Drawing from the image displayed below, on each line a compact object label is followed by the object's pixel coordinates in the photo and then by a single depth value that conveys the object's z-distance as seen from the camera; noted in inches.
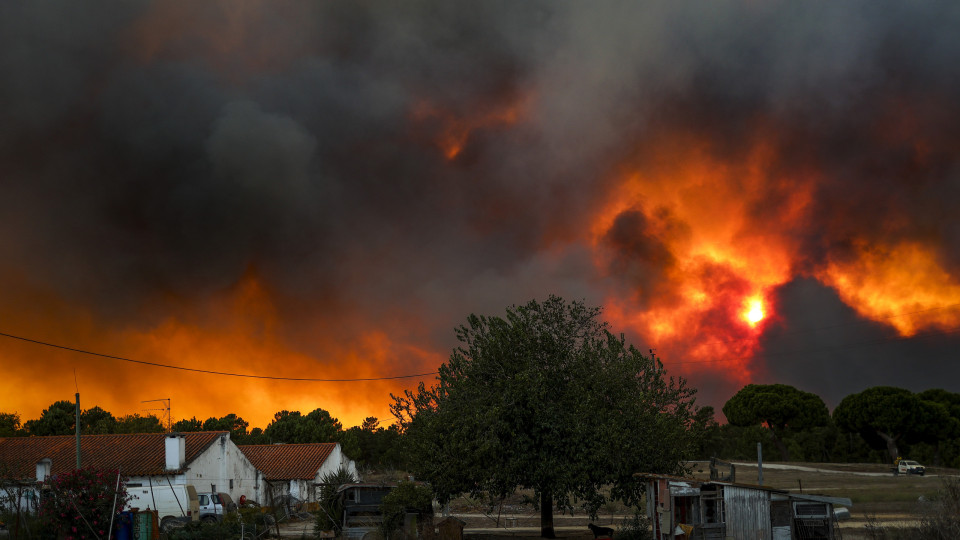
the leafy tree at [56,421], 4589.1
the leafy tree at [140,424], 4520.2
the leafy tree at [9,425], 4665.4
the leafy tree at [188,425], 4900.6
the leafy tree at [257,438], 4500.5
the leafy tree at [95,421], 4608.8
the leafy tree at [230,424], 5339.6
